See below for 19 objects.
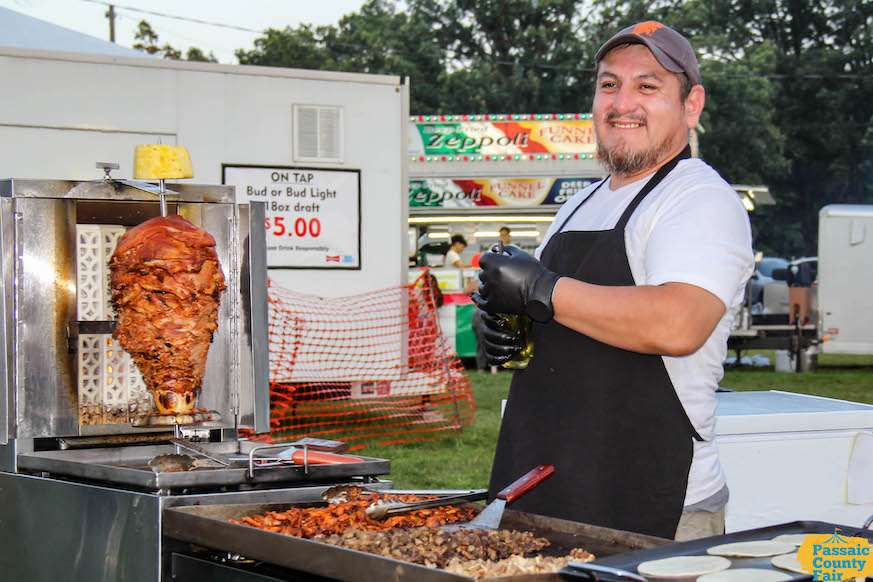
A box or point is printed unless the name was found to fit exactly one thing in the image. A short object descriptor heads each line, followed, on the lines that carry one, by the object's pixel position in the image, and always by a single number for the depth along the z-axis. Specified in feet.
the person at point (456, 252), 54.95
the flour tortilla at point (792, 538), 6.03
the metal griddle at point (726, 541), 5.60
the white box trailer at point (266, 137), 29.76
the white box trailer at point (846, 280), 56.24
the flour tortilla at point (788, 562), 5.49
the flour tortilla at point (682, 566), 5.32
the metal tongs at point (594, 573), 5.16
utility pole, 110.47
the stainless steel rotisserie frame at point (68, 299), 10.17
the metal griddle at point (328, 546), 6.01
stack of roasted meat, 9.88
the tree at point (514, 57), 124.06
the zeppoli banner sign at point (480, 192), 57.26
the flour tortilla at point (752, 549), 5.78
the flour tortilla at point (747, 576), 5.29
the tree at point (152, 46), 142.31
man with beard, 7.50
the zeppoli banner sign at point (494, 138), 56.80
